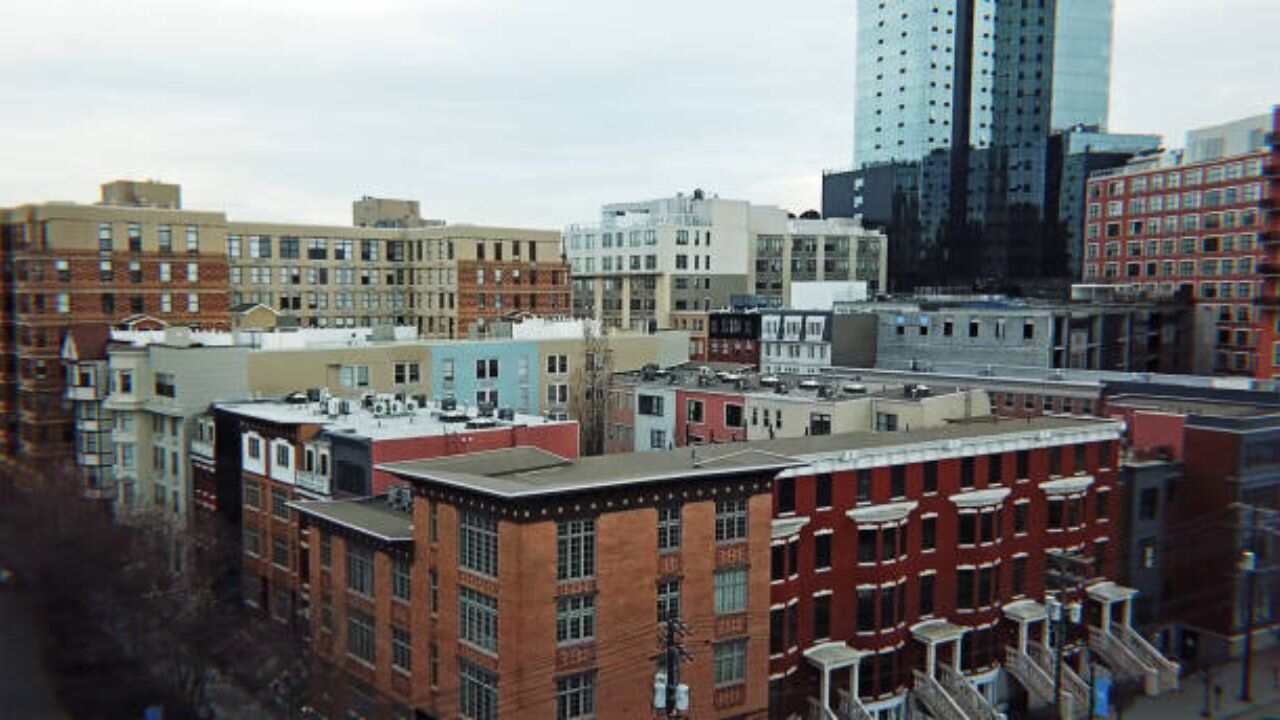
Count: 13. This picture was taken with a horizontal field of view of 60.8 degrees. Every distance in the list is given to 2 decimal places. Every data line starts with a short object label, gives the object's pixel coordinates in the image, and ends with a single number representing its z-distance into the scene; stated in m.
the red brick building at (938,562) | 45.34
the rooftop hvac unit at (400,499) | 45.03
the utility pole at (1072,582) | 52.12
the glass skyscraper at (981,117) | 167.00
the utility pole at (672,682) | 28.27
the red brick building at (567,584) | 35.84
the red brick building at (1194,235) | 108.12
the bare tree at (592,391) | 81.38
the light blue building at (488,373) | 74.31
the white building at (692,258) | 134.25
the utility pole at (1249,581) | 51.96
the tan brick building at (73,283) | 76.19
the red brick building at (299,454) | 48.69
